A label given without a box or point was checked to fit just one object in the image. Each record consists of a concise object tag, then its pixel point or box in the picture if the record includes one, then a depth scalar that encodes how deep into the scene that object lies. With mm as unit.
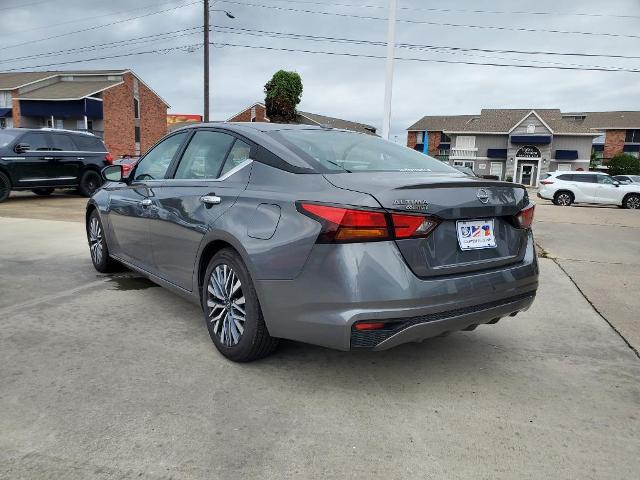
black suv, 11906
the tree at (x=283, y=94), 25219
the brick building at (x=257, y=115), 52894
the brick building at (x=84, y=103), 40625
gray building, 50562
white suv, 20703
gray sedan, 2510
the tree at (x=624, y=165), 43969
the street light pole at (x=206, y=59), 22438
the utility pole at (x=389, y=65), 11758
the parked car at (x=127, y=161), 19028
